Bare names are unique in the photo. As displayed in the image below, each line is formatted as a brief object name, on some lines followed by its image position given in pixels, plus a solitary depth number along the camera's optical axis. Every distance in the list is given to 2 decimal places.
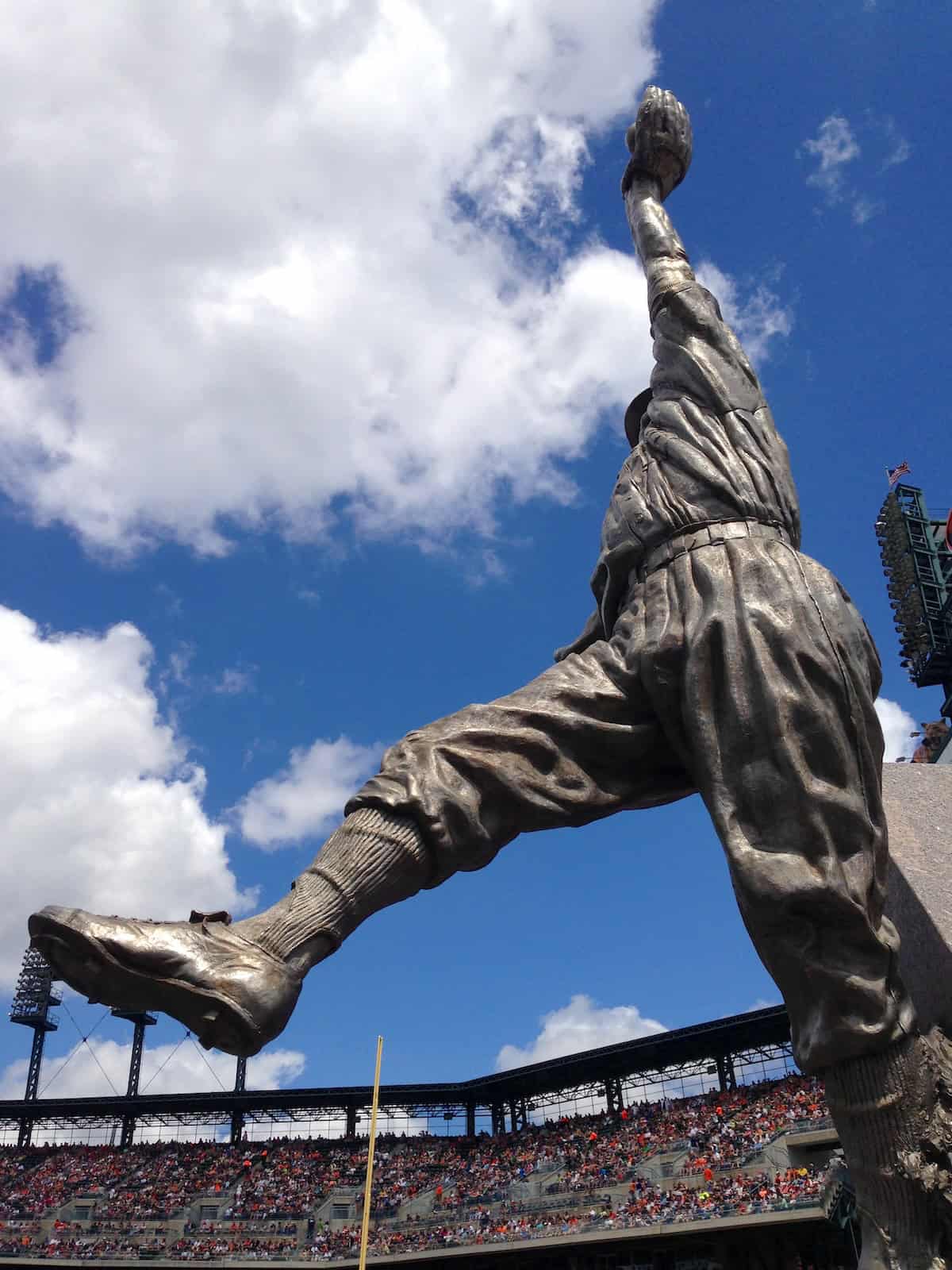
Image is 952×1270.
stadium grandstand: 20.34
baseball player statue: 2.23
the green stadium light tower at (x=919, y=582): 30.97
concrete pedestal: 3.12
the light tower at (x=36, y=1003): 34.97
